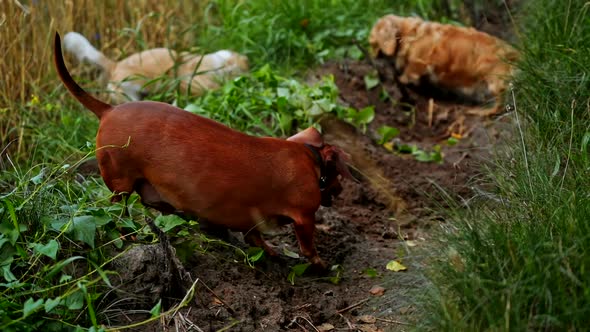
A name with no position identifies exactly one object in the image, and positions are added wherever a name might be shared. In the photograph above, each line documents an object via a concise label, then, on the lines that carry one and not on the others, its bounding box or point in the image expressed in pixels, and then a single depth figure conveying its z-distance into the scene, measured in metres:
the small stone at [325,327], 3.68
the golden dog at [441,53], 6.59
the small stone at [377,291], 4.00
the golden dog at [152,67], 6.13
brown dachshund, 3.77
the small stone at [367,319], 3.73
